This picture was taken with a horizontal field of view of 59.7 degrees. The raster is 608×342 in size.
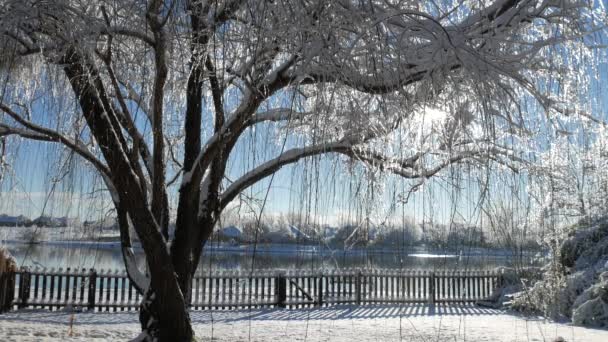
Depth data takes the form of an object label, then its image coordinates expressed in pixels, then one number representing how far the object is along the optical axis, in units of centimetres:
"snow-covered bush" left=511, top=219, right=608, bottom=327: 980
